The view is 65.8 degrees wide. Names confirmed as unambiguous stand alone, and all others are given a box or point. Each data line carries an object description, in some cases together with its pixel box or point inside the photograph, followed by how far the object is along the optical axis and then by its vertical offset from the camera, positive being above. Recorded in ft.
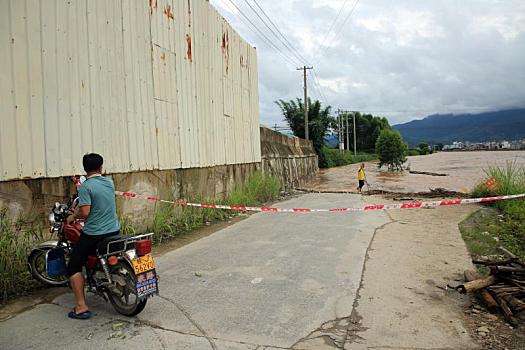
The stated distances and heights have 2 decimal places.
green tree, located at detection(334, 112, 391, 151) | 278.87 +23.10
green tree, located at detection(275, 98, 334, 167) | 128.26 +14.73
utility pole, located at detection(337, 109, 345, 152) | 213.15 +17.35
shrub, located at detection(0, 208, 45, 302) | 13.66 -2.78
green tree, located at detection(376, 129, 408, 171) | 136.46 +4.16
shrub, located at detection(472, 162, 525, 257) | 23.40 -3.57
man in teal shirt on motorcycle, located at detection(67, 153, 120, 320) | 11.99 -1.59
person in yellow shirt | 60.44 -2.00
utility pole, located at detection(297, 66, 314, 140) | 113.60 +18.70
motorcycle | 11.88 -2.82
